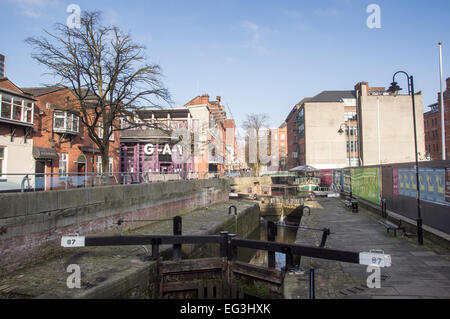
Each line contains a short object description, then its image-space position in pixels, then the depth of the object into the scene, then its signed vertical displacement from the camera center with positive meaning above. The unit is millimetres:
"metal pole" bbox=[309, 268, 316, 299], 5734 -2395
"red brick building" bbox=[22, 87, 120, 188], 19656 +2647
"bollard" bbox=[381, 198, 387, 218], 15439 -2203
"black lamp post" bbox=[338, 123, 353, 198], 58384 +5215
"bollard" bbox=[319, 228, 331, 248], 7616 -1752
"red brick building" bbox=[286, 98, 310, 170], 65000 +8118
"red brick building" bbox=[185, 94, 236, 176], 40844 +6250
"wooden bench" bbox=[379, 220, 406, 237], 11500 -2416
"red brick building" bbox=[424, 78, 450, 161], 68312 +8745
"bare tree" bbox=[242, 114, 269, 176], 60075 +8461
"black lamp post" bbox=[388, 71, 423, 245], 10102 +2899
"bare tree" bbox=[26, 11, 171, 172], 17516 +6423
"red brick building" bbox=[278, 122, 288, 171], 109925 +11620
